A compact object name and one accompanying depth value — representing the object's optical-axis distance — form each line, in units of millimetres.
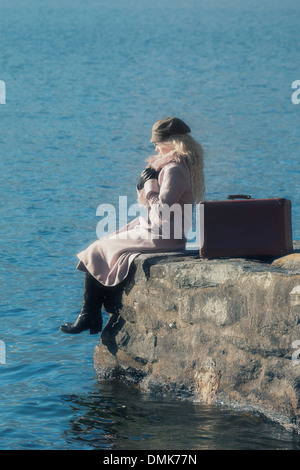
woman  13391
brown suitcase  12633
